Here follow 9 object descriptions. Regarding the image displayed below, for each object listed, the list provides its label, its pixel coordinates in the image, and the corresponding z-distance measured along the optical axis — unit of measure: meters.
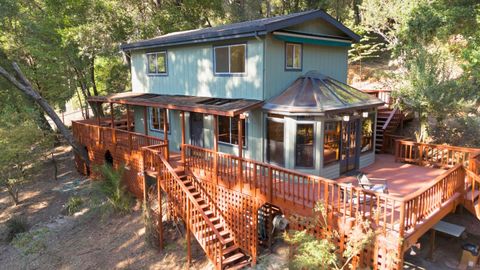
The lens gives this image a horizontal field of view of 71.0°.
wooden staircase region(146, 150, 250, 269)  9.39
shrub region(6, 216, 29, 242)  13.04
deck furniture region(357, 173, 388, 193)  8.22
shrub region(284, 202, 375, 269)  6.40
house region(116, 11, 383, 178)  10.23
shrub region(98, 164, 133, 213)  13.12
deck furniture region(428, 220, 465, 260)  9.30
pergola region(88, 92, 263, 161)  10.23
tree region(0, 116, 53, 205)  14.62
